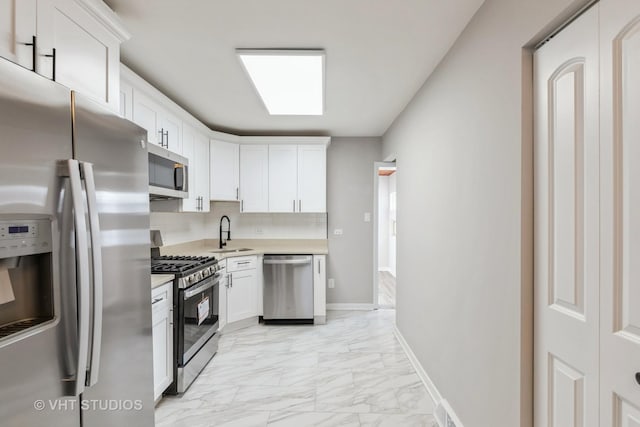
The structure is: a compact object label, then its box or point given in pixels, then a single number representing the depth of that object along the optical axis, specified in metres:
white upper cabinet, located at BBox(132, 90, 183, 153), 2.47
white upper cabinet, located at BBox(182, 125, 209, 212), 3.38
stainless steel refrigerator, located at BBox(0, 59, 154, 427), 0.90
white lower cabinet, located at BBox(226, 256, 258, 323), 3.71
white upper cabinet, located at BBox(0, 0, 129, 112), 1.20
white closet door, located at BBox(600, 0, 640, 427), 0.92
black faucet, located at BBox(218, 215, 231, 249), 4.46
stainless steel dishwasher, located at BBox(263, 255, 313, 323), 3.95
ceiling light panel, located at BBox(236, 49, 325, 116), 2.20
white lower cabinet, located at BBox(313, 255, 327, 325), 4.01
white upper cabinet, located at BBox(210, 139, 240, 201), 4.05
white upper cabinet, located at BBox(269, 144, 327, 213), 4.35
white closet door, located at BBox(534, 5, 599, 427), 1.06
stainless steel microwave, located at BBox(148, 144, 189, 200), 2.44
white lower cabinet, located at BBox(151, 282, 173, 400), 2.18
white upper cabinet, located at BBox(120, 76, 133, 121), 2.25
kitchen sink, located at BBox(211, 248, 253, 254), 3.98
